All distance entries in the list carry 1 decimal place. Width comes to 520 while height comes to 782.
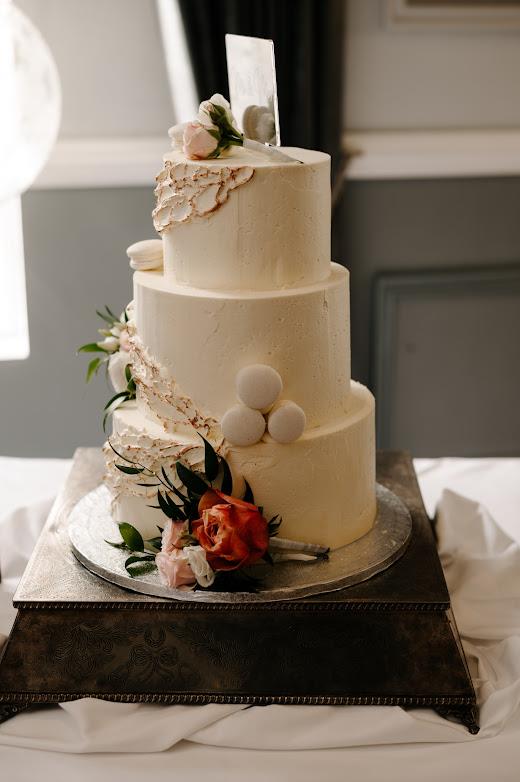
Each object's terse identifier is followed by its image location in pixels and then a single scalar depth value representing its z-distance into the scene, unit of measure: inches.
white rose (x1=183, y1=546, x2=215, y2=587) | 63.4
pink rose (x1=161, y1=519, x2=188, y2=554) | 65.2
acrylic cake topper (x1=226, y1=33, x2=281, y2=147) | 65.6
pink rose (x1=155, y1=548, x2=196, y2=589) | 64.2
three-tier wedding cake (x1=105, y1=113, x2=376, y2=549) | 64.4
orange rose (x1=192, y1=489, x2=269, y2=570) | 63.2
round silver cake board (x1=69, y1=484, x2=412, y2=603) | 64.4
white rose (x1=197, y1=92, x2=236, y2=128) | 65.9
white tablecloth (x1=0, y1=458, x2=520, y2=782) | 57.3
